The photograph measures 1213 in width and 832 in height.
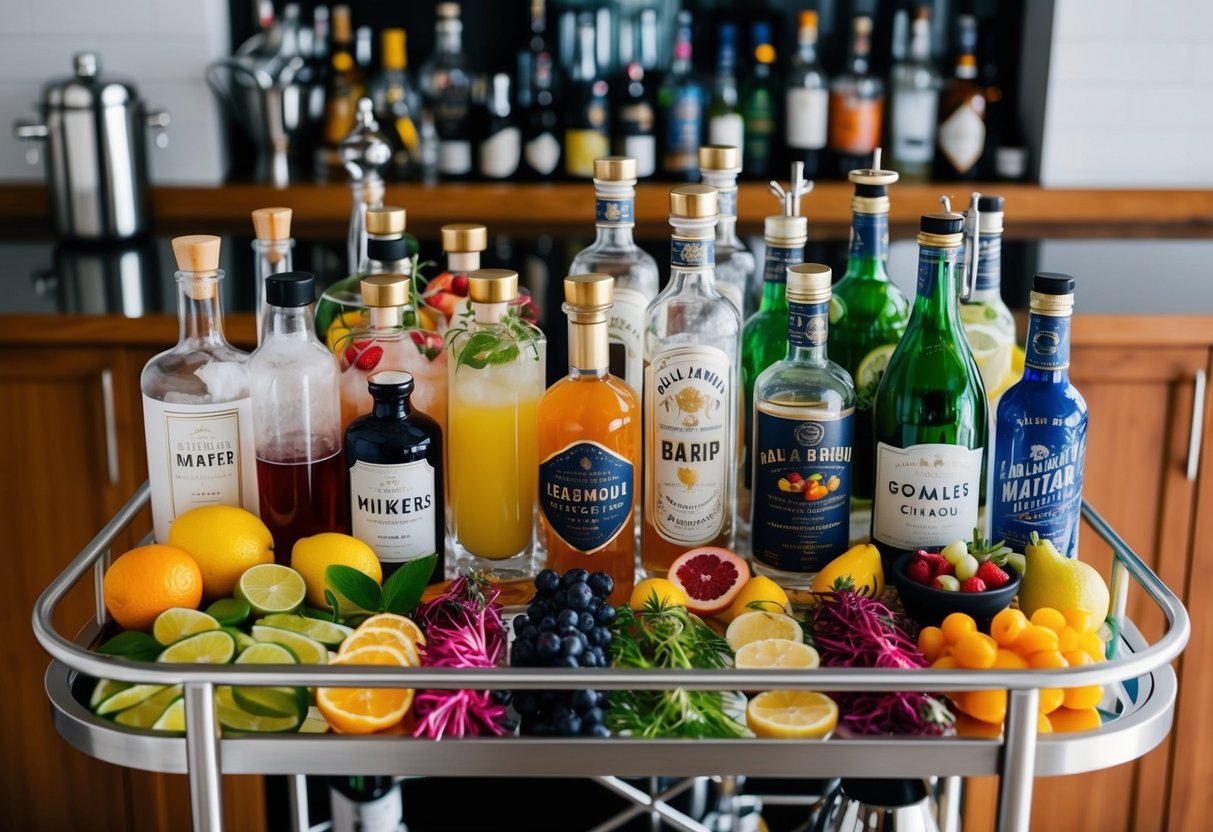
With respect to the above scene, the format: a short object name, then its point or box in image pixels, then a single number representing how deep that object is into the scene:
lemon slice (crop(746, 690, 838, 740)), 0.84
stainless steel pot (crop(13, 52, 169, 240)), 2.22
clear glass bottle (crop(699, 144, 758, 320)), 1.13
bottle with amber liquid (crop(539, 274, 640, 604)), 0.99
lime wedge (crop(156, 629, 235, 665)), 0.89
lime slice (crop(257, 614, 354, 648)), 0.93
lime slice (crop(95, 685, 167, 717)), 0.87
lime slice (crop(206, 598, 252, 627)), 0.95
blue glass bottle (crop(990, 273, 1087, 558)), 0.99
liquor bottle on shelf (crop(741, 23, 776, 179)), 2.55
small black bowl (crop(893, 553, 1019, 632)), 0.93
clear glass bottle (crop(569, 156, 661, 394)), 1.14
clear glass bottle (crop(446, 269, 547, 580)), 1.03
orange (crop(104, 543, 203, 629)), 0.96
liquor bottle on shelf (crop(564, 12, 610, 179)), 2.49
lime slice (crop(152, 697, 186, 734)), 0.86
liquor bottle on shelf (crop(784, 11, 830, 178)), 2.48
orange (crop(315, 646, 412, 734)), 0.85
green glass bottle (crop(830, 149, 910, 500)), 1.11
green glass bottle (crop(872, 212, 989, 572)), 1.01
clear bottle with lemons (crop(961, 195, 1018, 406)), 1.14
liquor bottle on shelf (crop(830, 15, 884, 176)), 2.50
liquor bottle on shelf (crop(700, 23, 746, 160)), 2.50
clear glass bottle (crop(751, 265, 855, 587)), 1.00
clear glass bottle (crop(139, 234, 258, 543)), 1.01
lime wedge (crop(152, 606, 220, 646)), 0.93
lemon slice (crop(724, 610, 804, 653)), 0.94
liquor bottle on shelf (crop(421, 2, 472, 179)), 2.50
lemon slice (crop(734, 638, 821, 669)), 0.89
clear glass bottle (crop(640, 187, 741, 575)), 1.03
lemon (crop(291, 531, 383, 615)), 0.98
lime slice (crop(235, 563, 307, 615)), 0.97
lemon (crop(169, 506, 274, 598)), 0.99
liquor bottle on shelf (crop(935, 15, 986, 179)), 2.48
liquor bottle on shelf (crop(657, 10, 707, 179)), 2.47
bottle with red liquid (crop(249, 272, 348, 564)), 1.03
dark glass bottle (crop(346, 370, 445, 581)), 0.99
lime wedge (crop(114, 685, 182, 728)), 0.87
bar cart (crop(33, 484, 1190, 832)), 0.82
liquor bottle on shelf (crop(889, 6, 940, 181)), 2.50
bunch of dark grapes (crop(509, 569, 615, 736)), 0.85
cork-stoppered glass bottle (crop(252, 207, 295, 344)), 1.15
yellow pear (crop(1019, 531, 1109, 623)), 0.96
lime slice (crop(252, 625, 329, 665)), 0.90
